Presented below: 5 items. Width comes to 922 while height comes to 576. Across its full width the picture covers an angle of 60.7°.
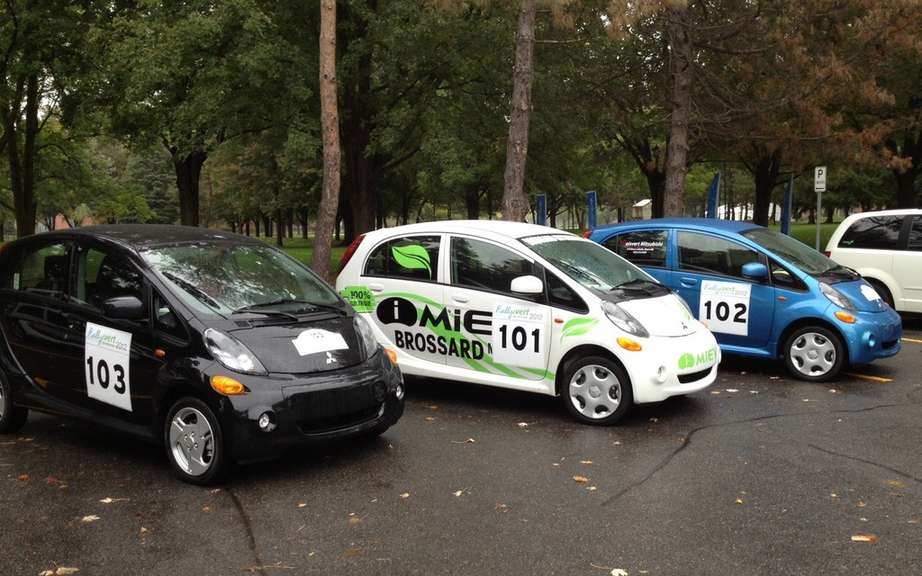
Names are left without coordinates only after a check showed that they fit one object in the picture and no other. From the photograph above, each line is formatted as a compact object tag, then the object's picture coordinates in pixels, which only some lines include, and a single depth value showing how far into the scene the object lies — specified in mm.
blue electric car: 7879
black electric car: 4887
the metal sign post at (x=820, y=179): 16828
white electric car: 6371
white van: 11023
